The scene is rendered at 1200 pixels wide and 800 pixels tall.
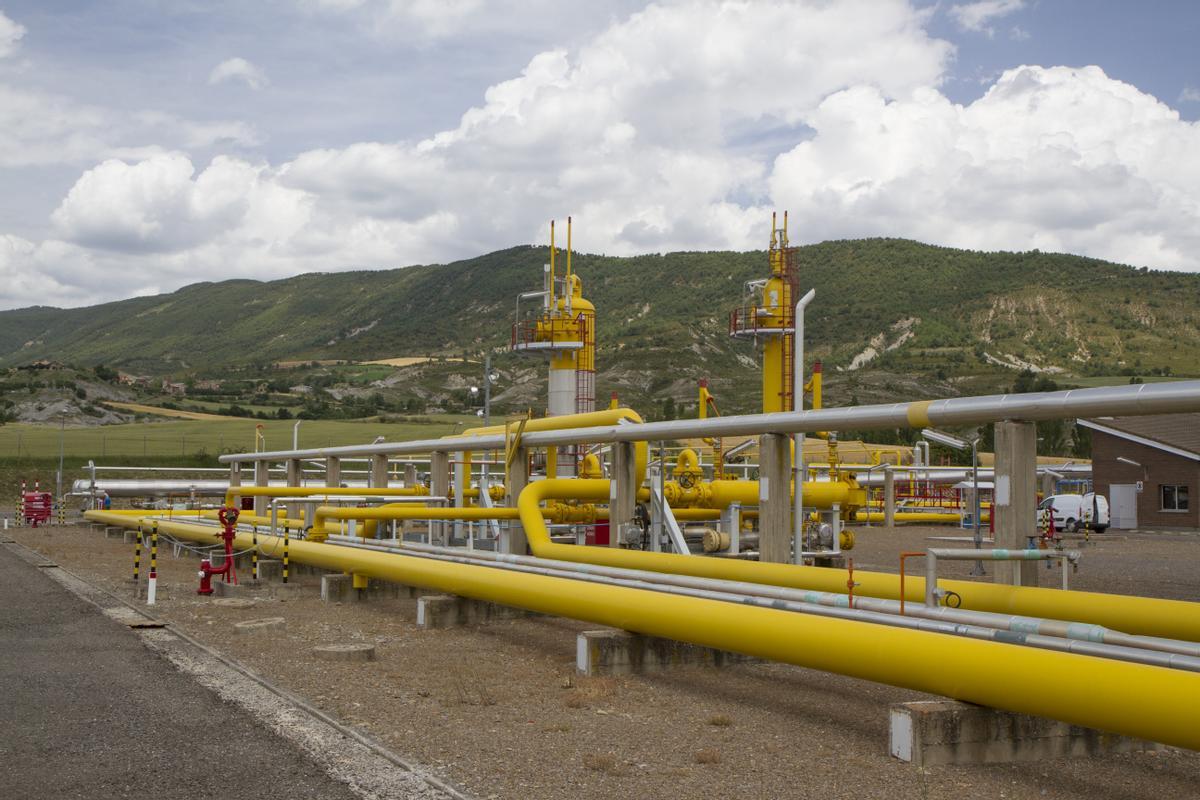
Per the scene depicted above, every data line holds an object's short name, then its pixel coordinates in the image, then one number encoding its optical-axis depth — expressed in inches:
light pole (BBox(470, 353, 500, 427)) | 1178.6
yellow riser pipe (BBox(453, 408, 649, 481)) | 748.5
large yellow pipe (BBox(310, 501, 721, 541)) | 685.9
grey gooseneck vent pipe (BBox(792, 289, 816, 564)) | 539.8
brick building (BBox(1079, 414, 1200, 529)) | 1486.2
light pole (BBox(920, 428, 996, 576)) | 626.8
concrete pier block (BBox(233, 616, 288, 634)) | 530.5
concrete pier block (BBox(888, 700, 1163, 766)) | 296.5
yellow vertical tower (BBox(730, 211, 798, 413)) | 1026.7
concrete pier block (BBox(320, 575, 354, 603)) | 659.4
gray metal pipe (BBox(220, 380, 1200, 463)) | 394.9
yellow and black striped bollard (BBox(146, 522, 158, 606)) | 632.4
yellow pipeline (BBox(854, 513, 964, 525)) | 1534.2
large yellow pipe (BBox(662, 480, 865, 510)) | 788.0
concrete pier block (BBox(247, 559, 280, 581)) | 770.2
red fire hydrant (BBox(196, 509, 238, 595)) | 708.0
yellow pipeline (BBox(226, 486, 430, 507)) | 910.2
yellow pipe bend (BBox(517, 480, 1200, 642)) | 363.6
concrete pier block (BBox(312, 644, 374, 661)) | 446.3
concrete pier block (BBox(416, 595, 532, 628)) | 547.5
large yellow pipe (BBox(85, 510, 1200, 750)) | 249.8
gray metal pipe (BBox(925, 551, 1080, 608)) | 370.9
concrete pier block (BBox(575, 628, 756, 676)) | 416.8
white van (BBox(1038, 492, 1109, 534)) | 1475.1
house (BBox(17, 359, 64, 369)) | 4721.5
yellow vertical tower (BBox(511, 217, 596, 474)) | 1085.8
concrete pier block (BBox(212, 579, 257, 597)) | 682.2
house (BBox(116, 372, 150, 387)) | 4994.1
